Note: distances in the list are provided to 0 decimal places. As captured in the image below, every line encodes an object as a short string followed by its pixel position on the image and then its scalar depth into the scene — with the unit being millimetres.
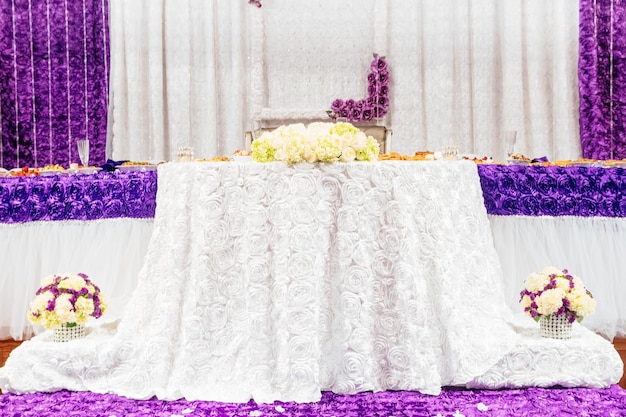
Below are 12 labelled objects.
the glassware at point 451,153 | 2836
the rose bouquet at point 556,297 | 2311
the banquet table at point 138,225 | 3018
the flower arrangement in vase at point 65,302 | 2340
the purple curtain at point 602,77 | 5742
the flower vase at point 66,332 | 2387
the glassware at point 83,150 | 3070
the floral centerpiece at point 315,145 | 2209
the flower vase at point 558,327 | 2352
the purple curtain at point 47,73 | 5766
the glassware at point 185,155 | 2867
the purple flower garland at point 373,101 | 5984
